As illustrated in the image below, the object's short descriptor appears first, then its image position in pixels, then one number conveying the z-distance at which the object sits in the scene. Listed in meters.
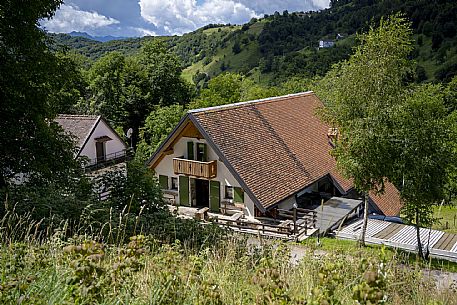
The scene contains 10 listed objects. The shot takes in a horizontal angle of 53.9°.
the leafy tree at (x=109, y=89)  43.44
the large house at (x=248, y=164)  21.17
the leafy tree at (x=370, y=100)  16.78
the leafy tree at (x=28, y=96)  12.25
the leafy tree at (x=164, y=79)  46.19
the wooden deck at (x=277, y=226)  18.88
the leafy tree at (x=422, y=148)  16.25
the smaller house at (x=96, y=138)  32.66
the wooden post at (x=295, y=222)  18.84
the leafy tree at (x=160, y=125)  34.75
